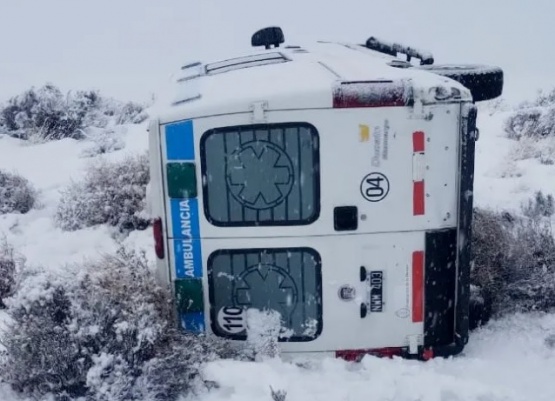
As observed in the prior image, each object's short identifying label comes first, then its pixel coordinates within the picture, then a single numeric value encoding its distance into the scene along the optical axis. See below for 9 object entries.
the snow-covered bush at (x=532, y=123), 10.34
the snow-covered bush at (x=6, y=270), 5.82
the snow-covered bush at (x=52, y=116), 11.48
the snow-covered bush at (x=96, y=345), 4.14
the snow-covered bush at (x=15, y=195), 7.92
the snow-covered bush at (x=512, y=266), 5.48
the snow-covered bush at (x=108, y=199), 7.50
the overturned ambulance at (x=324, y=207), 4.48
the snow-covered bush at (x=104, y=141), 10.23
